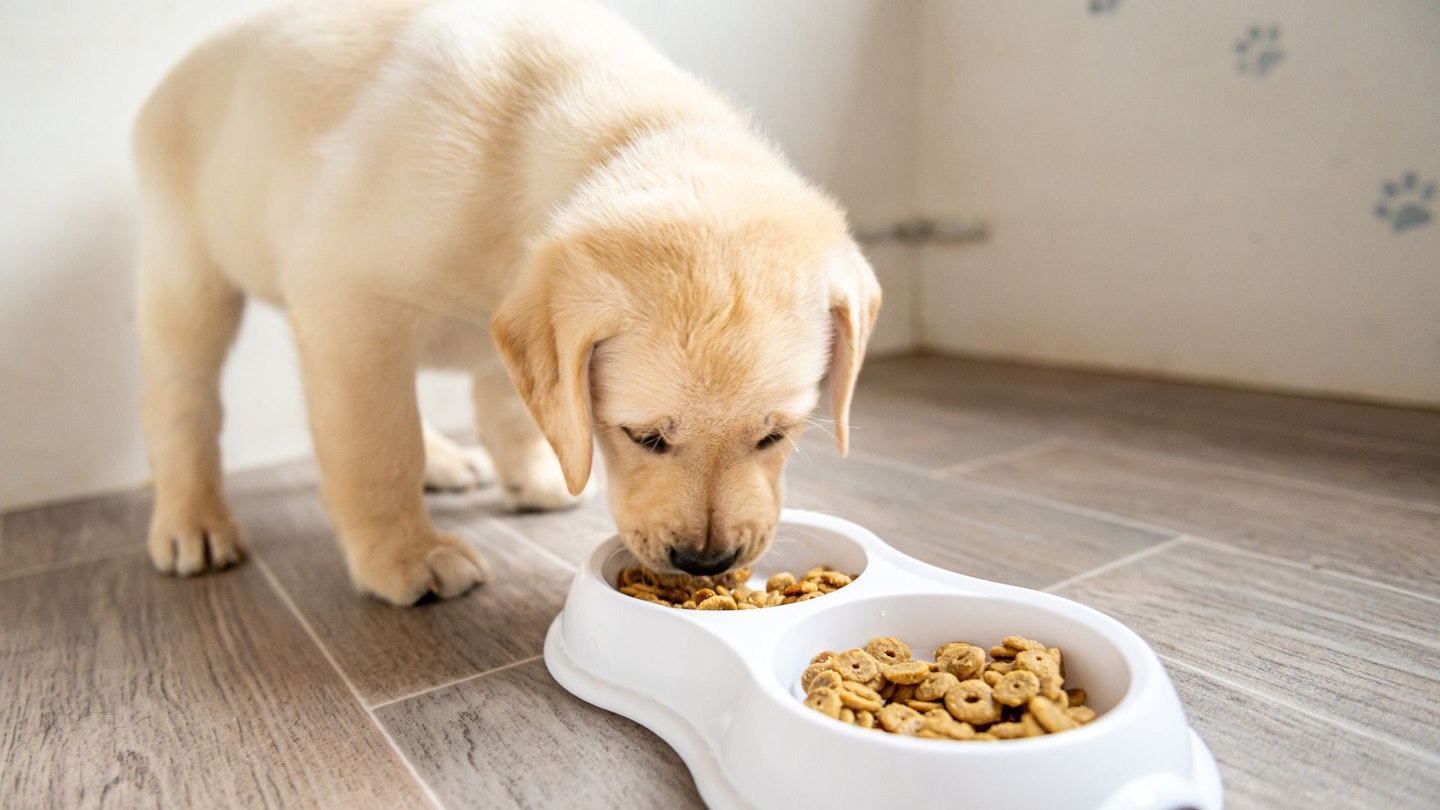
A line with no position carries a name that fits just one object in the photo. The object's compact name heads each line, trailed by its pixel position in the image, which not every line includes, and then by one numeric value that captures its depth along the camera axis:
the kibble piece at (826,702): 0.40
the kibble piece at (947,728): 0.39
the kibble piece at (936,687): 0.41
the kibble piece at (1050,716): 0.38
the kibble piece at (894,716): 0.39
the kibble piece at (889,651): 0.44
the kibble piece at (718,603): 0.47
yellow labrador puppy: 0.46
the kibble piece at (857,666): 0.42
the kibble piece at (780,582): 0.51
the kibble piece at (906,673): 0.42
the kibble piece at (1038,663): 0.41
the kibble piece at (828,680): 0.41
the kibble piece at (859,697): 0.40
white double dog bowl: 0.35
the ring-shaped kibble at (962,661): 0.43
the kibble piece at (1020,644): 0.43
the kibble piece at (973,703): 0.40
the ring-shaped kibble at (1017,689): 0.40
